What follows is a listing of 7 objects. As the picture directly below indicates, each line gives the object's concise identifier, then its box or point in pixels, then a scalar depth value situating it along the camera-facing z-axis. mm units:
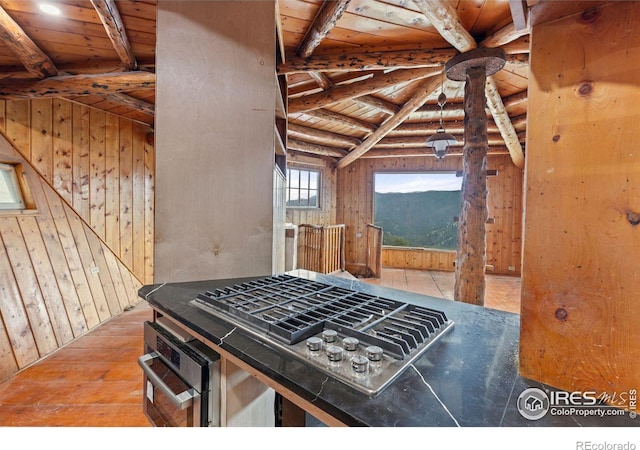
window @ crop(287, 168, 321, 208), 6211
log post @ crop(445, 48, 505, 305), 2586
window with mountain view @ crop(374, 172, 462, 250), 7012
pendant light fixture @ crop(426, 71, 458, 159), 3240
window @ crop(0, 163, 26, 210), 2620
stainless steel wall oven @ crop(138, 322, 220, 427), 903
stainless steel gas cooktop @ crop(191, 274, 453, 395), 687
